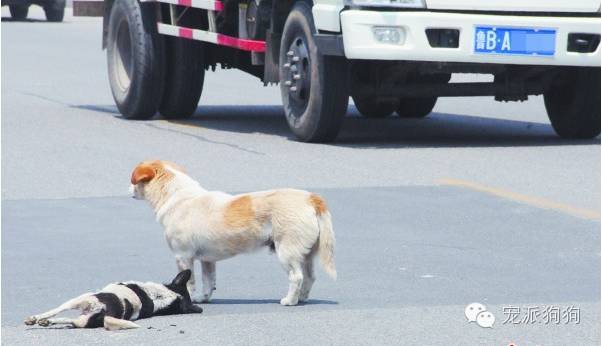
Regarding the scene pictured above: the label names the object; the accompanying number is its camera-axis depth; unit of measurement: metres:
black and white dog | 11.59
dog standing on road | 12.23
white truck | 22.12
